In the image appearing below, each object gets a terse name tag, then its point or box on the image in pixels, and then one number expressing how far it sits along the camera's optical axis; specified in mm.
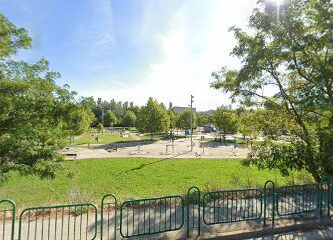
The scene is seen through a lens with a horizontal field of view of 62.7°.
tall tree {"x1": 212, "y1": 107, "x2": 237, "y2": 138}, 42572
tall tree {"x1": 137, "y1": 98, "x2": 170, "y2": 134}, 43094
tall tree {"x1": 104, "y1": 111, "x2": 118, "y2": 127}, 75750
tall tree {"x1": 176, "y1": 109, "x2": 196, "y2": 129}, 52844
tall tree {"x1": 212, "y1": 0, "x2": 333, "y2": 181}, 8031
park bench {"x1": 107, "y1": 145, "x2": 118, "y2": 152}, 30709
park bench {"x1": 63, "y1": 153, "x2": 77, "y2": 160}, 23941
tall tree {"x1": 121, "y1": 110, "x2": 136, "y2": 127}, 71400
